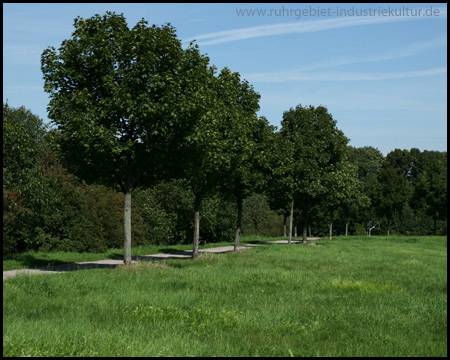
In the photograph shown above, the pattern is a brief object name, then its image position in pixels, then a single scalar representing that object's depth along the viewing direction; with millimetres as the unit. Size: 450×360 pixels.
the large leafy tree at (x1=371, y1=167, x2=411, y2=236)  66875
